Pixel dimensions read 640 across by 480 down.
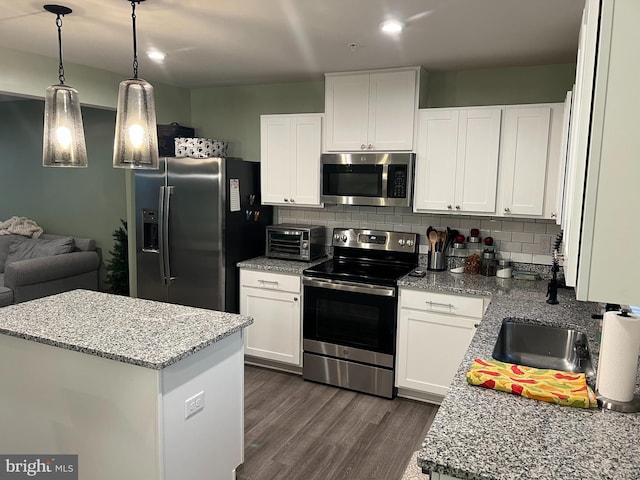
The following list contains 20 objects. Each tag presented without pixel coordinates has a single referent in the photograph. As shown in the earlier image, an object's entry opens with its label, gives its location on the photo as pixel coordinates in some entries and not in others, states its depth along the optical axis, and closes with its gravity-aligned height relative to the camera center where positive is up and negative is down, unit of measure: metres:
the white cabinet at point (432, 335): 3.26 -0.96
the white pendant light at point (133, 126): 1.99 +0.26
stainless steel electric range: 3.51 -0.94
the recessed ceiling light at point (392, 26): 2.56 +0.91
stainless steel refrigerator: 3.91 -0.32
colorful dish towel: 1.59 -0.64
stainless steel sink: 2.29 -0.72
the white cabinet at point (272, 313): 3.85 -0.98
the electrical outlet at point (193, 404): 2.11 -0.95
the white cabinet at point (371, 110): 3.59 +0.65
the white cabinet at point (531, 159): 3.22 +0.27
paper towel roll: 1.55 -0.50
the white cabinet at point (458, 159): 3.39 +0.27
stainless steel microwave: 3.63 +0.12
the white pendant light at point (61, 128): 2.10 +0.25
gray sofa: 5.02 -0.88
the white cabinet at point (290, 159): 3.97 +0.28
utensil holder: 3.75 -0.50
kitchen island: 2.00 -0.89
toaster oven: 4.04 -0.42
